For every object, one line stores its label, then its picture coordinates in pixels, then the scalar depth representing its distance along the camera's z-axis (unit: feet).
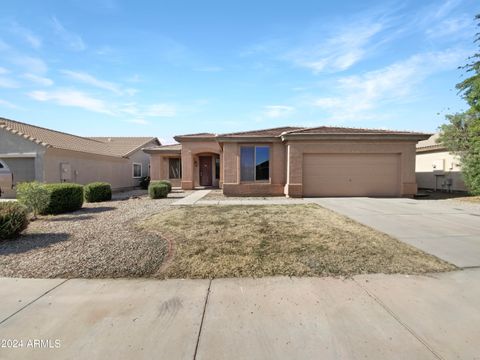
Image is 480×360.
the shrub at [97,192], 42.70
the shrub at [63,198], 30.46
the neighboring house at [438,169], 52.42
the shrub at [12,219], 19.15
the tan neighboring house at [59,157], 47.21
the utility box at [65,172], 50.44
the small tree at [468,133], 42.88
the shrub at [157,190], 45.42
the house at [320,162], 45.57
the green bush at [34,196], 29.17
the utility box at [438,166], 55.62
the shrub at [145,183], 76.95
